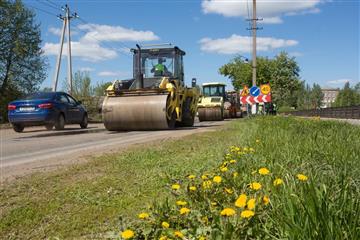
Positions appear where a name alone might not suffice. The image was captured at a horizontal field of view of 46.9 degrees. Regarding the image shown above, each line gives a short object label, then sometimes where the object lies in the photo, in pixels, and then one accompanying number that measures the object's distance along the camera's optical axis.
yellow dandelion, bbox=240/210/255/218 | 2.01
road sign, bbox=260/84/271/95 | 23.48
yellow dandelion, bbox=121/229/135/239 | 1.96
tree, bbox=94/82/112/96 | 37.09
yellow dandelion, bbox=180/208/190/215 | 2.29
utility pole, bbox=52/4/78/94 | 34.00
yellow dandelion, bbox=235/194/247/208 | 2.12
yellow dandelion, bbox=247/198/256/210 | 2.11
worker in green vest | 17.67
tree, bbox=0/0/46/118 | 35.19
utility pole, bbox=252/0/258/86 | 32.66
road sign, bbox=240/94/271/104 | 23.50
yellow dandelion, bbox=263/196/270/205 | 2.34
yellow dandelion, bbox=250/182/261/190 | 2.37
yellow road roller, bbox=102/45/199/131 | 14.66
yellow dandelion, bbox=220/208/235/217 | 2.06
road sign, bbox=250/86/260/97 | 23.86
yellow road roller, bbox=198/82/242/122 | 29.92
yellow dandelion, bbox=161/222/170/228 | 2.28
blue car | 14.65
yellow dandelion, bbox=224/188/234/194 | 2.83
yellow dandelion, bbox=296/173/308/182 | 2.38
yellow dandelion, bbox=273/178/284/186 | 2.47
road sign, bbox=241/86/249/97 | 29.33
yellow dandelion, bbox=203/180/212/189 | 2.96
